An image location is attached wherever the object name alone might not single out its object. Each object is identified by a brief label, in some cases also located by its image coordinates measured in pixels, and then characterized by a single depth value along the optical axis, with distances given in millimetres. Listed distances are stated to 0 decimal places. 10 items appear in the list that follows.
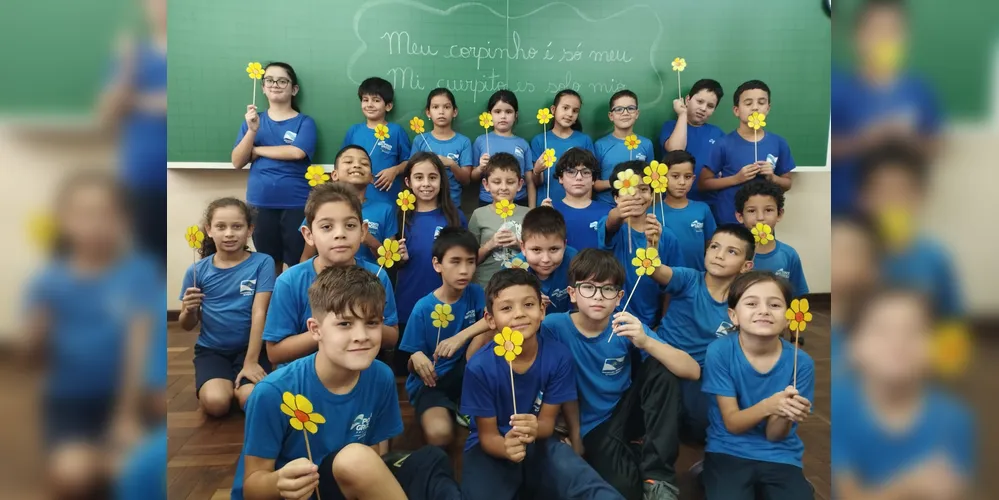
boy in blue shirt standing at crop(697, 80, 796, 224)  3770
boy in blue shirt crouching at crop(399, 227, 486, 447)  2363
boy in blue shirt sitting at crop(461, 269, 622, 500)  1792
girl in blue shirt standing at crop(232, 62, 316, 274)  3637
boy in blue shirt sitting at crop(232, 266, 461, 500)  1562
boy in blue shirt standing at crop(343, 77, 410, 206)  3604
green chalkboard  3652
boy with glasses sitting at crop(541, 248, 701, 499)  2021
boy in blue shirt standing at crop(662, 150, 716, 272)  3109
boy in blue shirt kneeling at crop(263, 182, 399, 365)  2295
